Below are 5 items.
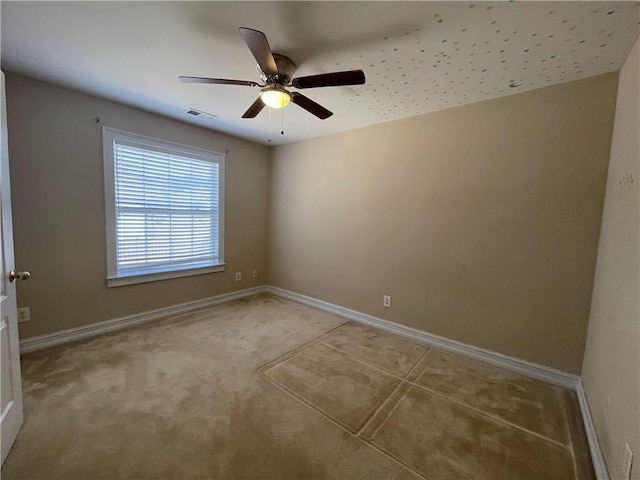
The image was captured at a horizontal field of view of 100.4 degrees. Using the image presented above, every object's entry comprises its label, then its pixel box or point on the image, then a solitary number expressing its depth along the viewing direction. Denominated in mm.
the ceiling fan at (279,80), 1349
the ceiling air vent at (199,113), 2820
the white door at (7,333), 1382
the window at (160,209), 2793
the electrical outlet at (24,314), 2307
